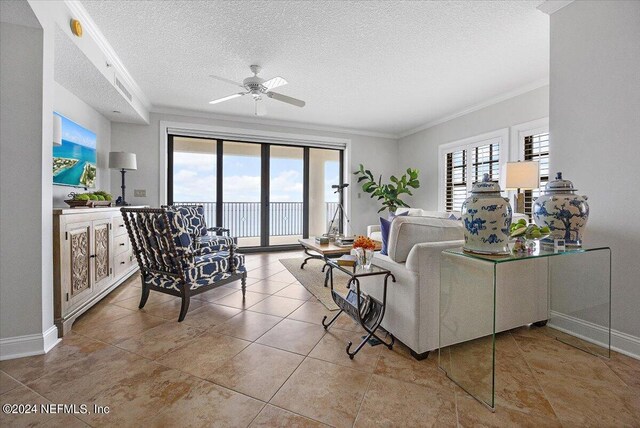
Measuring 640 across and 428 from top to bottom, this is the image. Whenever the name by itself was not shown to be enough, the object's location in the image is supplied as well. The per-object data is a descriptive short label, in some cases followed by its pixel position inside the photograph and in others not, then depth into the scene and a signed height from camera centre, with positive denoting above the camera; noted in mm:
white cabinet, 2096 -433
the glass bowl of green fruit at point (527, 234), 1729 -138
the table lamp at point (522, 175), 2875 +380
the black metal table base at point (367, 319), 1888 -722
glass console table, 1631 -648
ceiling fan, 3037 +1371
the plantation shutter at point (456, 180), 4949 +575
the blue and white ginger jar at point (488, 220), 1525 -45
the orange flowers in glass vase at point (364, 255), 2160 -342
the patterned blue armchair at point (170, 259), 2377 -451
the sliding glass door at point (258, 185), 5294 +503
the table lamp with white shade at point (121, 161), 4051 +703
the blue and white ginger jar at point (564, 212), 1814 +2
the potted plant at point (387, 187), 5631 +508
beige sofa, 1774 -522
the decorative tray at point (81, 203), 2766 +63
